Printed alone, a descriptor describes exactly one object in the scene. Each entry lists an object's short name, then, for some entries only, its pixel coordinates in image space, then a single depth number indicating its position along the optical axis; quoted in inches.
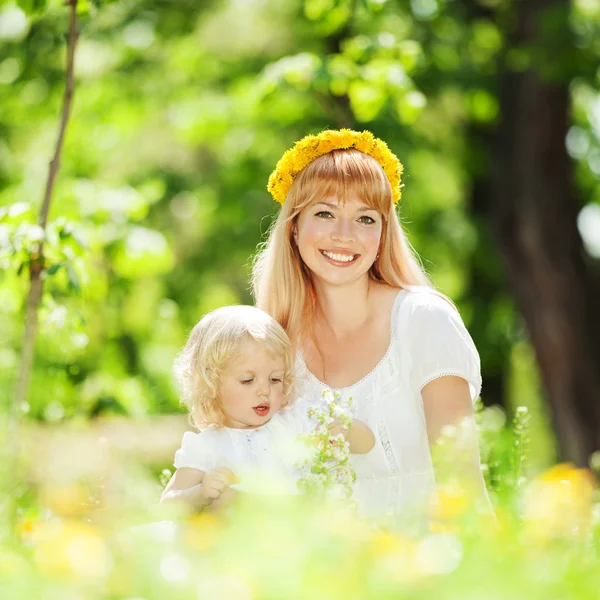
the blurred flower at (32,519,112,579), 84.2
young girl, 147.5
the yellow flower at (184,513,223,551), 94.6
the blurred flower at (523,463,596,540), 100.7
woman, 152.5
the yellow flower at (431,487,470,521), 104.4
